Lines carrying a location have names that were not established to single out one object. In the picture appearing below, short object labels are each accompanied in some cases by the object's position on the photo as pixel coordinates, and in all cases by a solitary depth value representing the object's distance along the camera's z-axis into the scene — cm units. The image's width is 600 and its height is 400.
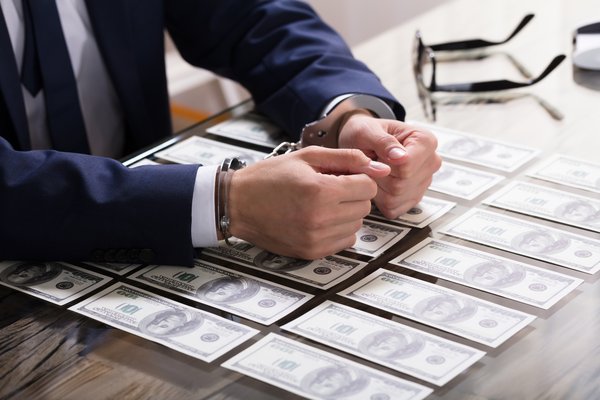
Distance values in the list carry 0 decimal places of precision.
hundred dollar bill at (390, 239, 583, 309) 146
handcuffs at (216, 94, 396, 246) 174
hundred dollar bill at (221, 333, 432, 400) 133
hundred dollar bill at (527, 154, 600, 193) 166
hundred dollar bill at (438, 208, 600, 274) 152
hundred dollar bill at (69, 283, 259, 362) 141
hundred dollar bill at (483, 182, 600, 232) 159
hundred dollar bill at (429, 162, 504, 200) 166
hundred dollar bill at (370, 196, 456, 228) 161
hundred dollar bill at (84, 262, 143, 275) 155
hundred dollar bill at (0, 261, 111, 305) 151
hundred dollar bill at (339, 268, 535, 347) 141
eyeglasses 192
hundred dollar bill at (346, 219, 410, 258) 156
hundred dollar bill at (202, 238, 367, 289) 151
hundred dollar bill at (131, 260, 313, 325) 145
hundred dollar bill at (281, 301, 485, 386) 136
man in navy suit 154
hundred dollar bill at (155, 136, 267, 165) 176
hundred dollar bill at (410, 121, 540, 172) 172
